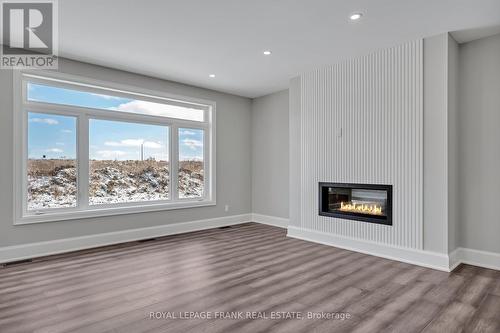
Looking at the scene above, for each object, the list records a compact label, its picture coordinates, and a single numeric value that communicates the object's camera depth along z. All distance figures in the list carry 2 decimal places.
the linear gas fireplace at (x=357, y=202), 4.16
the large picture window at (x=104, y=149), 4.23
